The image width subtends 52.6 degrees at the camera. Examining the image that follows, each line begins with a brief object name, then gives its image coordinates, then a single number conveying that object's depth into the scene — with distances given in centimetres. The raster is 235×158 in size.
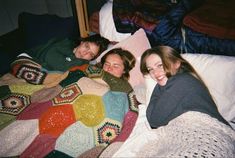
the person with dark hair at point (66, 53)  184
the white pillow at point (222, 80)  141
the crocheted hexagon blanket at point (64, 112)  123
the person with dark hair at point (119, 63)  163
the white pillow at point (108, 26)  205
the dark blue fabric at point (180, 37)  156
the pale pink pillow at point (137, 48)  171
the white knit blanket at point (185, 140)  96
